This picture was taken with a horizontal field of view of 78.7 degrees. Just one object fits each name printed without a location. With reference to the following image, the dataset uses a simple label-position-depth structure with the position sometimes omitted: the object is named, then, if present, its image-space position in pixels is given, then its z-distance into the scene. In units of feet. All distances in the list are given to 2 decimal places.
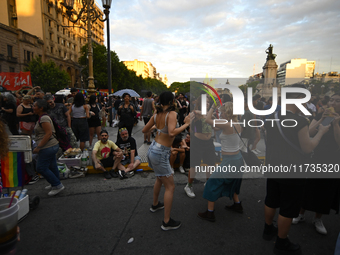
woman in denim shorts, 8.83
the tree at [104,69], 136.98
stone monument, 95.91
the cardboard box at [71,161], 16.33
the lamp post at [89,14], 27.35
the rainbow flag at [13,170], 11.12
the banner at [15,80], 31.37
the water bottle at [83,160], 16.87
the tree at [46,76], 113.29
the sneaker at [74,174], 15.85
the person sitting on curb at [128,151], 16.42
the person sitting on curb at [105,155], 16.16
